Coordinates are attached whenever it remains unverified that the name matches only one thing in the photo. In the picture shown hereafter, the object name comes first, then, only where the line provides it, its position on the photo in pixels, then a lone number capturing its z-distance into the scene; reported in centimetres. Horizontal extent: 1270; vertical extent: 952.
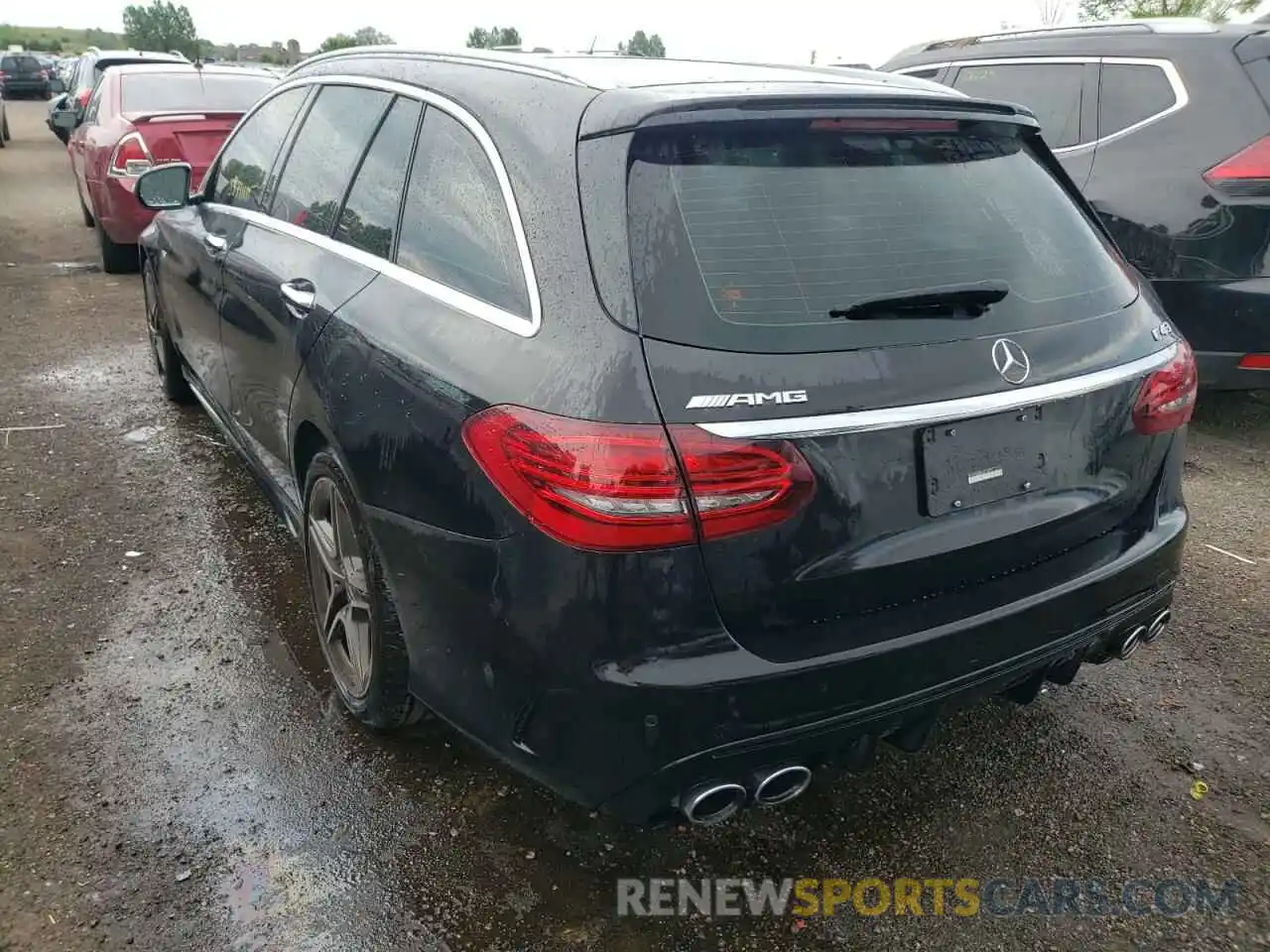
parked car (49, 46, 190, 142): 1061
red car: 741
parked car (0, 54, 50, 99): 3491
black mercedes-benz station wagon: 181
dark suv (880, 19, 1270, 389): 459
